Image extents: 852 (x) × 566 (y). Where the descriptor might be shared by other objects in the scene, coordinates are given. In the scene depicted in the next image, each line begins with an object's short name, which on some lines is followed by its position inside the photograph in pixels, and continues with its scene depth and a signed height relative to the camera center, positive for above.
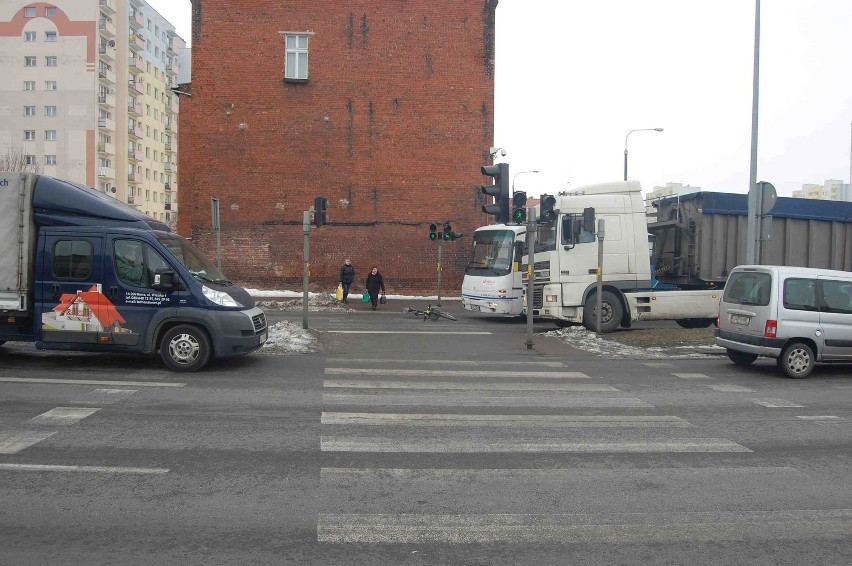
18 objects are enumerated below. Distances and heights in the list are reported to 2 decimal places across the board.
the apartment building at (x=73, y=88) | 61.69 +15.82
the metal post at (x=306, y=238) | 16.62 +0.68
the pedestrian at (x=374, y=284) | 24.36 -0.61
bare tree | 39.50 +5.73
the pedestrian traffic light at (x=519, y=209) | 15.00 +1.28
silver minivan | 11.19 -0.70
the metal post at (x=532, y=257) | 14.70 +0.25
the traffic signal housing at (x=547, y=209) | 15.52 +1.35
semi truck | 17.44 +0.45
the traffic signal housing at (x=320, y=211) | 18.22 +1.42
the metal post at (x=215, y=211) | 18.20 +1.38
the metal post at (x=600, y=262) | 15.78 +0.18
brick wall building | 29.27 +5.53
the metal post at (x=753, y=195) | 16.02 +1.75
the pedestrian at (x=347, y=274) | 25.05 -0.28
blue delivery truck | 10.43 -0.44
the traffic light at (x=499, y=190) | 15.20 +1.72
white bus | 19.98 -0.14
